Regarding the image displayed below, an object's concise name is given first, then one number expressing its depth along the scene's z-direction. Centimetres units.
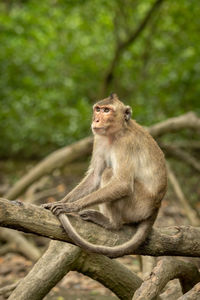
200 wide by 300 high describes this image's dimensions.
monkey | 813
